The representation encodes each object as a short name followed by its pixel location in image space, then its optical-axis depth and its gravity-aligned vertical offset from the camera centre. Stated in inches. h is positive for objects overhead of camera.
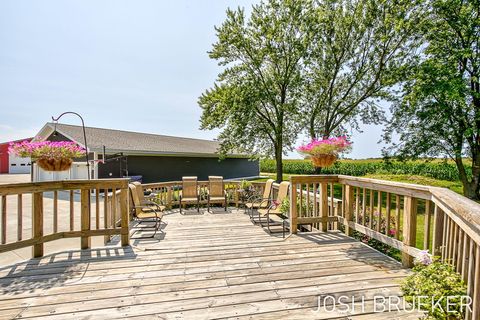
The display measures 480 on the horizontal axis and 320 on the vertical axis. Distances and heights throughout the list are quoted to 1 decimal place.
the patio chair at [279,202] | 203.4 -39.0
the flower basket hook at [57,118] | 162.3 +26.1
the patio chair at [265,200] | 222.8 -42.8
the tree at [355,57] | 434.9 +203.1
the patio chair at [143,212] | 196.4 -48.5
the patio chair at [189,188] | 297.4 -38.4
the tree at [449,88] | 376.8 +112.4
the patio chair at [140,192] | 222.2 -33.0
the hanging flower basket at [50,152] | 117.3 +1.8
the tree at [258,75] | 476.1 +182.2
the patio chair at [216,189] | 302.0 -40.2
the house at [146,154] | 510.0 +7.8
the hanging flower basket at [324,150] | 146.3 +5.5
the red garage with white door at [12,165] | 1053.2 -40.8
